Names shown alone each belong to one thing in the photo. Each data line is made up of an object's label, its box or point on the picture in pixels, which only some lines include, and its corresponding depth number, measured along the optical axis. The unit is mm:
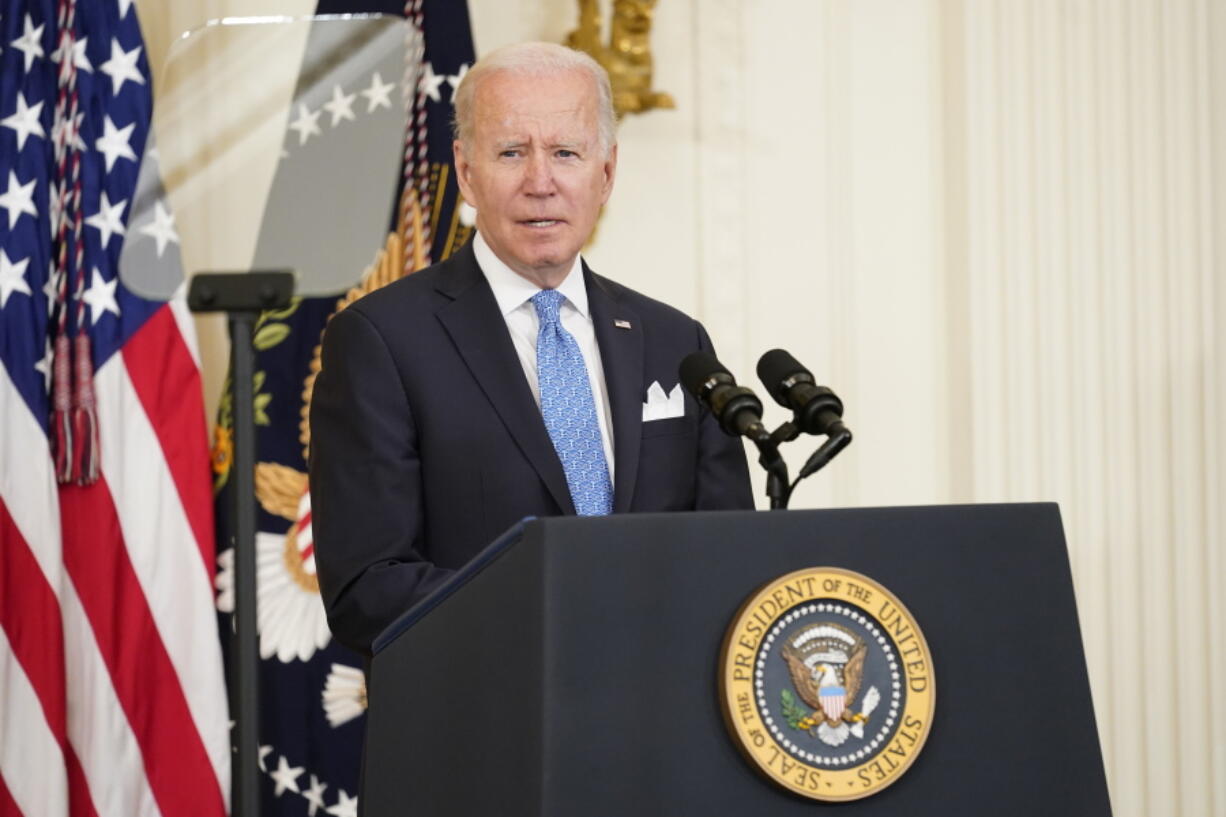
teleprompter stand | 6894
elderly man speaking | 7437
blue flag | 8562
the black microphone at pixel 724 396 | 7034
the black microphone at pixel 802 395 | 7059
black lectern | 6810
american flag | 8379
